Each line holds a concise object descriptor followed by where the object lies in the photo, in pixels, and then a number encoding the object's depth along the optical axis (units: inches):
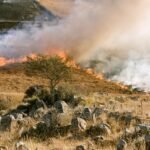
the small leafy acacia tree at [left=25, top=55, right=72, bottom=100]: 2709.2
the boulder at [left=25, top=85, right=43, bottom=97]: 1902.1
